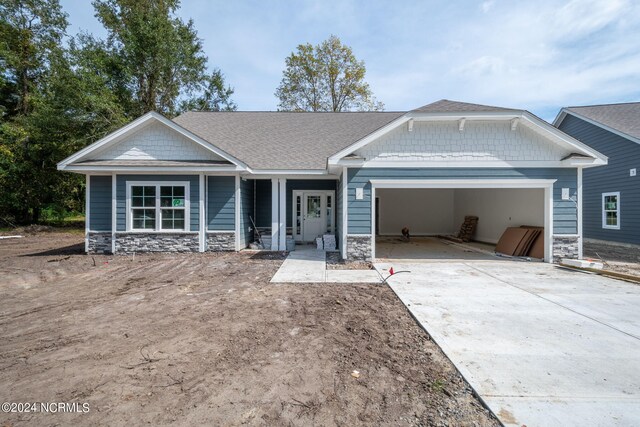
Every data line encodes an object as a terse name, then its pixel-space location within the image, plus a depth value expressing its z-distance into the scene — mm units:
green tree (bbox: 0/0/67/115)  20688
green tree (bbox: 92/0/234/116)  21594
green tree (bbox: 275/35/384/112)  26344
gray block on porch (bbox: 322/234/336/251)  10677
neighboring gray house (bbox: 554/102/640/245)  11156
